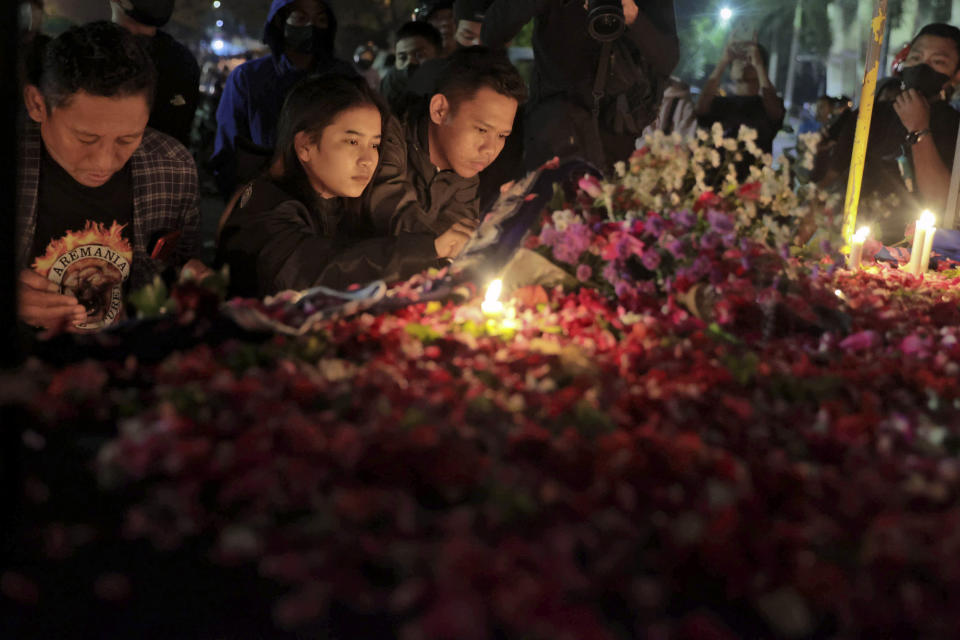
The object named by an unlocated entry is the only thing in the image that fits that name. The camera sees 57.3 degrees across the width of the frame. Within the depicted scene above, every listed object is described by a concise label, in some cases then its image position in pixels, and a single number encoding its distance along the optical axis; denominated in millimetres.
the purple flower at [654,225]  2461
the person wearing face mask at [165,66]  4297
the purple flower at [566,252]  2529
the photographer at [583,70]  4180
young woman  3070
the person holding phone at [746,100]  6887
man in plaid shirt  2734
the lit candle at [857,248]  3531
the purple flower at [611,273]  2488
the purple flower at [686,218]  2432
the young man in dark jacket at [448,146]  3602
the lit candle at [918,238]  3541
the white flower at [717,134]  2561
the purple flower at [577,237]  2514
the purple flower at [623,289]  2477
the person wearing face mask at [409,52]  5461
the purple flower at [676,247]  2396
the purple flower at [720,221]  2352
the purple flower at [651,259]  2430
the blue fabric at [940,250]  4113
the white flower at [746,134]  2609
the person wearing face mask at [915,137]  5152
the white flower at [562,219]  2541
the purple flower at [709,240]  2375
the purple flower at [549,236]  2562
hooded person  4758
